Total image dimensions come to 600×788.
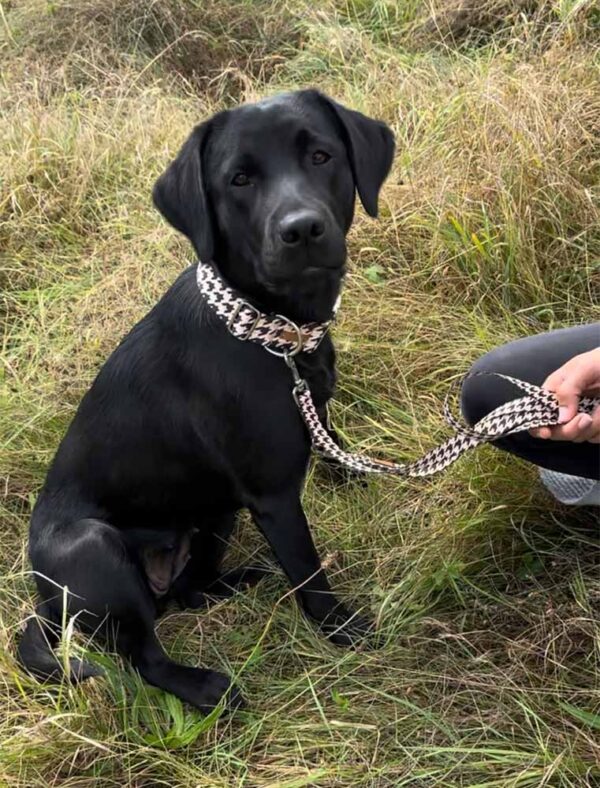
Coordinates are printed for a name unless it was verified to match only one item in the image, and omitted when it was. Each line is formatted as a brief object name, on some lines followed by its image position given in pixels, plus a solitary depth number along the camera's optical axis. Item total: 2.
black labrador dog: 1.87
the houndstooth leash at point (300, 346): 1.80
